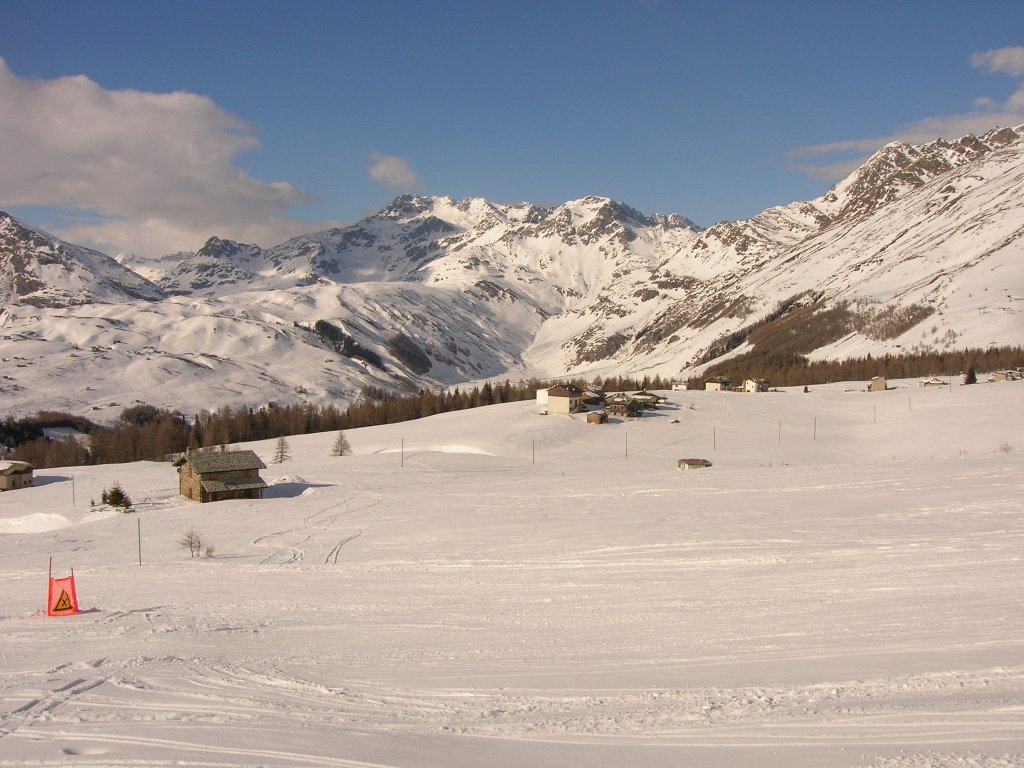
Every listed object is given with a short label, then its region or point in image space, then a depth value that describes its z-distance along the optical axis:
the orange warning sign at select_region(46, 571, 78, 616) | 19.28
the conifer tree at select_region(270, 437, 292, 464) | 75.71
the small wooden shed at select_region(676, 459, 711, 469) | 63.53
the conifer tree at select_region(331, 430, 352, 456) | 78.88
